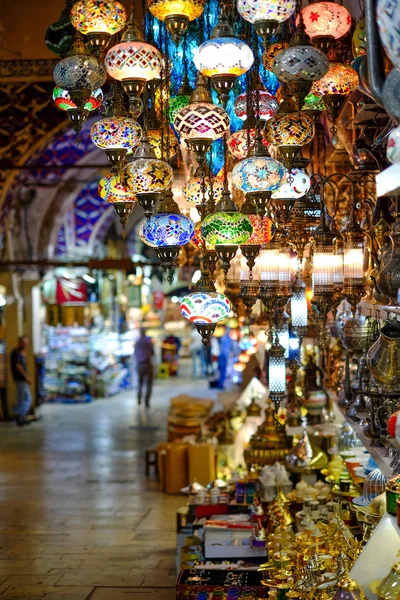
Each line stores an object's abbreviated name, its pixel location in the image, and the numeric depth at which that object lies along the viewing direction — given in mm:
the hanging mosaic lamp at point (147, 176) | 3693
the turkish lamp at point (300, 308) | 5605
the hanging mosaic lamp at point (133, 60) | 3463
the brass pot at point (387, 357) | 3543
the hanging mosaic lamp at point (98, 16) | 3496
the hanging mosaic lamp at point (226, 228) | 3686
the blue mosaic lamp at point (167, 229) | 3775
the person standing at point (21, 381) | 14219
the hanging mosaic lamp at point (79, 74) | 3504
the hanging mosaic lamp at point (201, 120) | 3430
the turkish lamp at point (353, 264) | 4582
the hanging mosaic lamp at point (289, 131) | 3562
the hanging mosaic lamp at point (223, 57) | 3158
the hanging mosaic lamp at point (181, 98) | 4188
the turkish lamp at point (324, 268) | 4602
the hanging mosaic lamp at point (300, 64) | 3142
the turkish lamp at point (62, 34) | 3883
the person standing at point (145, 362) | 16422
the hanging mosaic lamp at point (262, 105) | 4184
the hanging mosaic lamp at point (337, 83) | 3820
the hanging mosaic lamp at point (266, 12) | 2969
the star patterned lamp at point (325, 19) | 3611
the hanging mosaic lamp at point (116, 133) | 3850
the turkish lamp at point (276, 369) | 5395
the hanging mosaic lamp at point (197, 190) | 4613
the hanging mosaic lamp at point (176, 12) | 3180
